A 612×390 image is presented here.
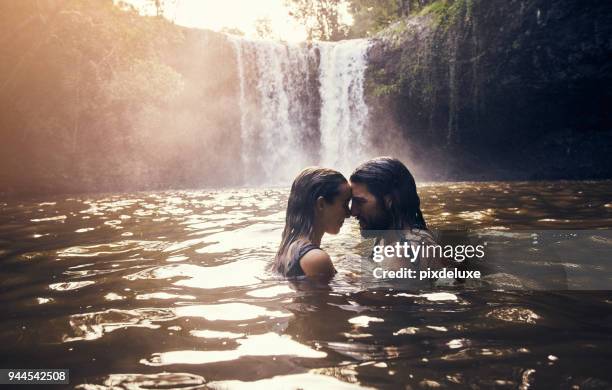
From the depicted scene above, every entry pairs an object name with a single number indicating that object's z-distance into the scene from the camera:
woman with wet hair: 3.46
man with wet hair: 3.54
